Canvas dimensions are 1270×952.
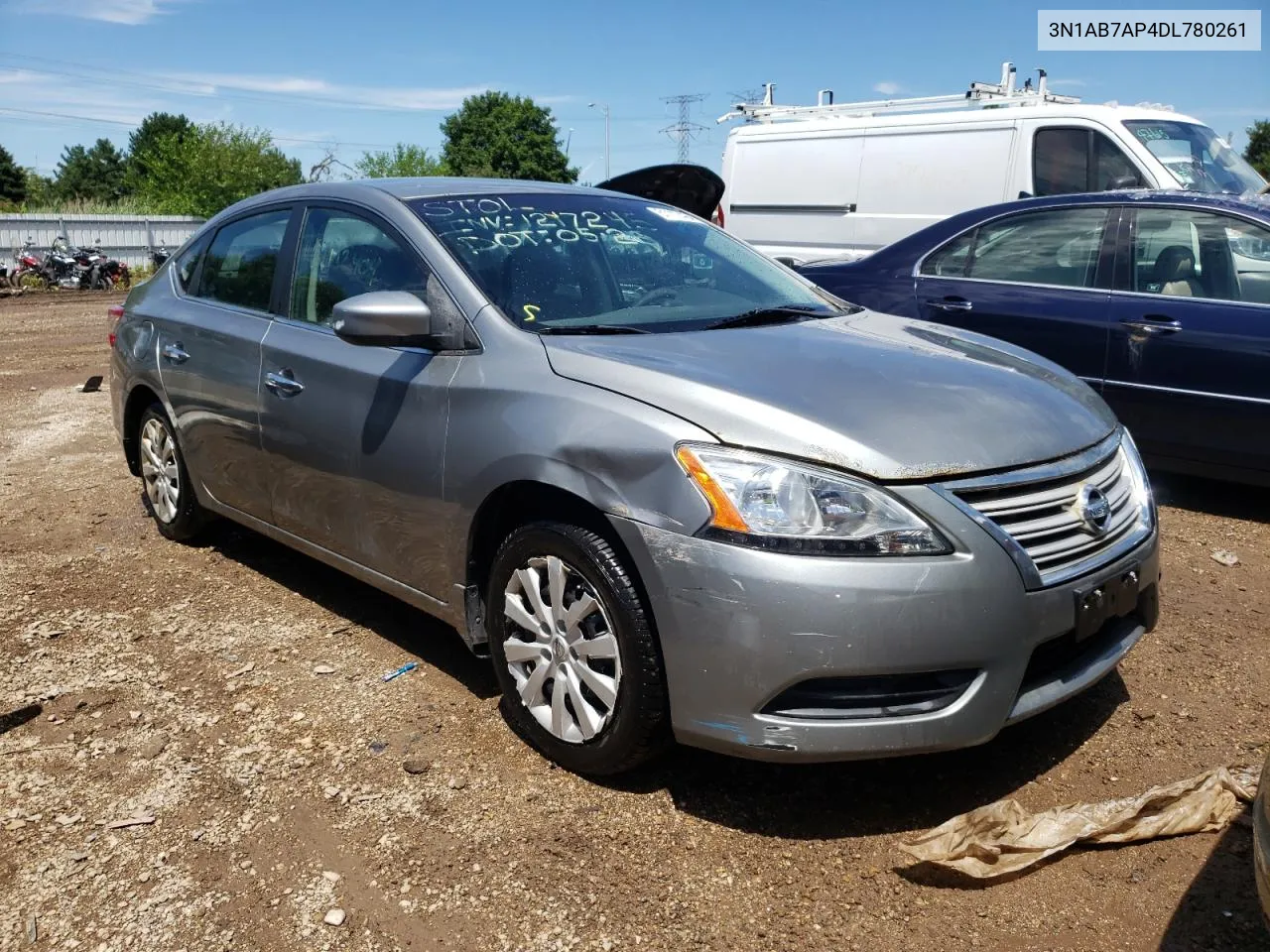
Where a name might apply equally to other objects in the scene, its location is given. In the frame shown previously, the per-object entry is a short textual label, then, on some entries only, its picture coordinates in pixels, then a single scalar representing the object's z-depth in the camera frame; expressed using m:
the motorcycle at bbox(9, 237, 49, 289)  24.77
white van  8.50
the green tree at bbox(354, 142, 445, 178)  89.19
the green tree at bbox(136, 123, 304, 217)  60.03
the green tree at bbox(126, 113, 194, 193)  91.50
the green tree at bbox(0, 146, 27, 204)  78.12
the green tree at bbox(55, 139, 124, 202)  105.20
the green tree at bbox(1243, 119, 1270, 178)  64.25
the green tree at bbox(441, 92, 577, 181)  83.94
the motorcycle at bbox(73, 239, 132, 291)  25.47
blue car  5.25
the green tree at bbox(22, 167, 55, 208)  78.56
